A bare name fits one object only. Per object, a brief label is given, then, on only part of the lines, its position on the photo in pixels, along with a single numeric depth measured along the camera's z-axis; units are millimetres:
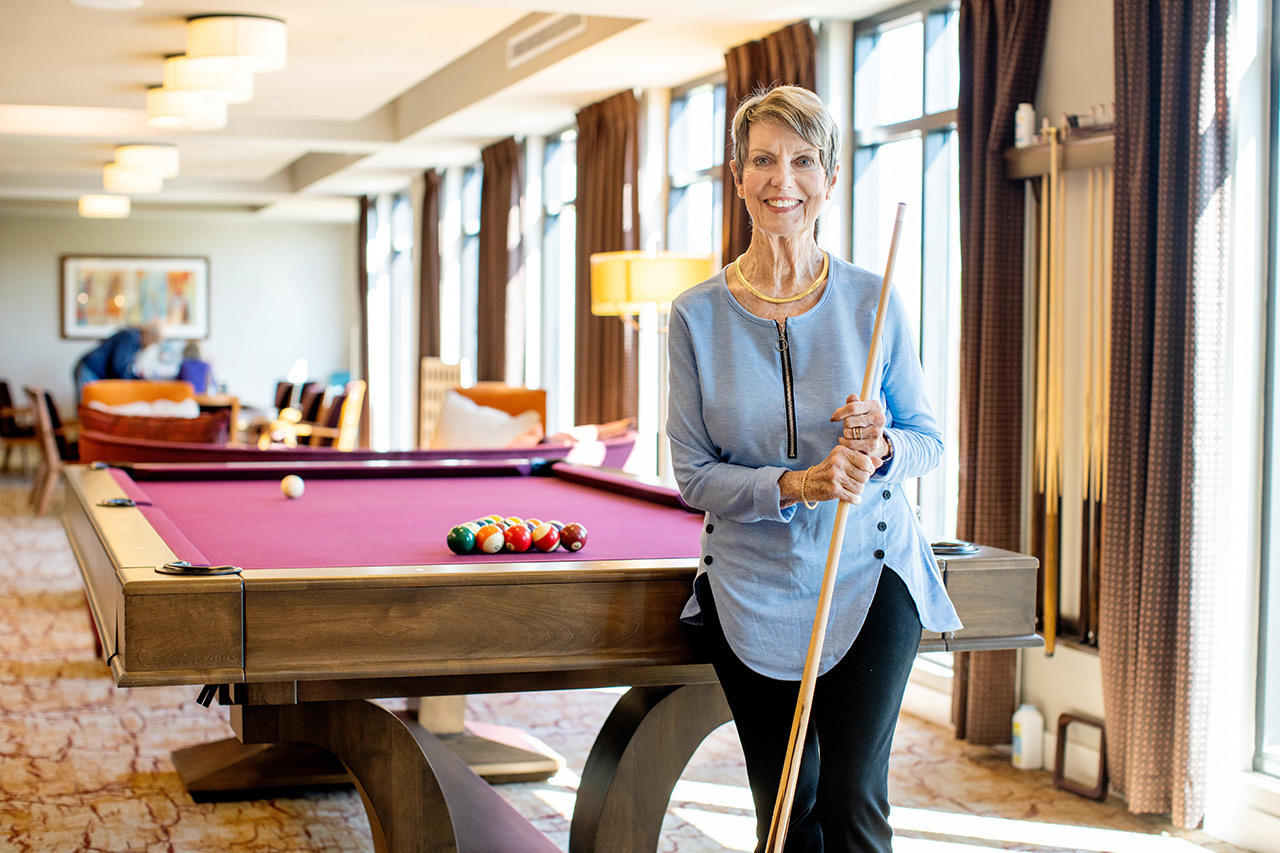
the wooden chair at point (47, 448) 8959
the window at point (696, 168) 6348
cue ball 3332
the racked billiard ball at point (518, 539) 2271
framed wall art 14750
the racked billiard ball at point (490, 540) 2240
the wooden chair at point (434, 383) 9375
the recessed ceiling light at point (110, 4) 5289
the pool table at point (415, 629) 1888
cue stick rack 3740
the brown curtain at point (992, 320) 4031
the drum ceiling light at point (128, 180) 9383
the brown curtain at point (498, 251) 8570
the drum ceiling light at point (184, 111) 6465
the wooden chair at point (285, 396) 11398
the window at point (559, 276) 8344
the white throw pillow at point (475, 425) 6426
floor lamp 5176
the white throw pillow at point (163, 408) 7559
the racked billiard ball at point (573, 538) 2309
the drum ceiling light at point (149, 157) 8951
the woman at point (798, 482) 1767
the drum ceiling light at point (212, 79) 6117
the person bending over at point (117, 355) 12117
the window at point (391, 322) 12266
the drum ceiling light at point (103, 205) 11297
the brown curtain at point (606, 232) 6793
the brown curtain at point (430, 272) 10477
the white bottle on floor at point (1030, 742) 3906
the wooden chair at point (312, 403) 9969
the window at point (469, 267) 10000
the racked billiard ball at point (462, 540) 2238
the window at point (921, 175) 4734
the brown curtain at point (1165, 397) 3250
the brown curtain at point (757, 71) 5035
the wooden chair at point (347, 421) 8352
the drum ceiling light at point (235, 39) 5992
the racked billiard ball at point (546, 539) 2273
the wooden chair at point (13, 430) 11375
